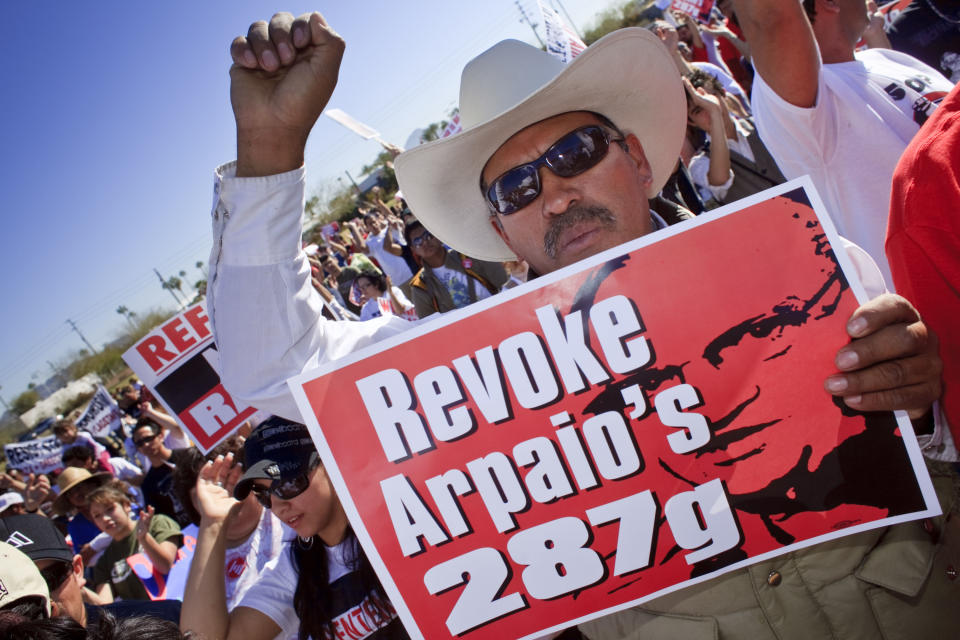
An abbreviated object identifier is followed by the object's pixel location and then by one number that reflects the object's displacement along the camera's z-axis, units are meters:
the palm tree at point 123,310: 94.81
